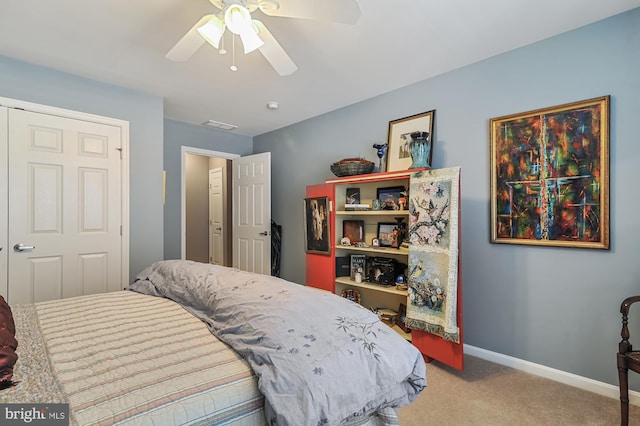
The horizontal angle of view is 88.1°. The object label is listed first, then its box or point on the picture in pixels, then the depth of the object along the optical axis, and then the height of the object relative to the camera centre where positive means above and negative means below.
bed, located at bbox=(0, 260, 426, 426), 0.98 -0.53
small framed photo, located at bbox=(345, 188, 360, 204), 3.55 +0.17
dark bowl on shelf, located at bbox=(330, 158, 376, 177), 3.31 +0.46
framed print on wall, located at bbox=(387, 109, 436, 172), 3.05 +0.74
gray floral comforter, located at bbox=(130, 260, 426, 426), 1.06 -0.51
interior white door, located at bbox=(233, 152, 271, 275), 4.41 -0.02
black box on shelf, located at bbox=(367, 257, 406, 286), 3.16 -0.57
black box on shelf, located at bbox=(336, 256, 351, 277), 3.49 -0.58
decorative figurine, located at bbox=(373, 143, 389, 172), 3.25 +0.63
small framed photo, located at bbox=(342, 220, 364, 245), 3.52 -0.19
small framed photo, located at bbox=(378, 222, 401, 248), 3.15 -0.22
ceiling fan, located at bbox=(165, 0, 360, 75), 1.65 +1.02
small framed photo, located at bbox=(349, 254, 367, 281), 3.38 -0.54
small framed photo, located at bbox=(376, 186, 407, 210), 3.11 +0.15
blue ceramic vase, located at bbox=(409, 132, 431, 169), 2.83 +0.54
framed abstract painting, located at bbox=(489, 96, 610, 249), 2.19 +0.26
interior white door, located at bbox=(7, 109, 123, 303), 2.71 +0.04
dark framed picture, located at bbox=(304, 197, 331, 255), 3.55 -0.15
